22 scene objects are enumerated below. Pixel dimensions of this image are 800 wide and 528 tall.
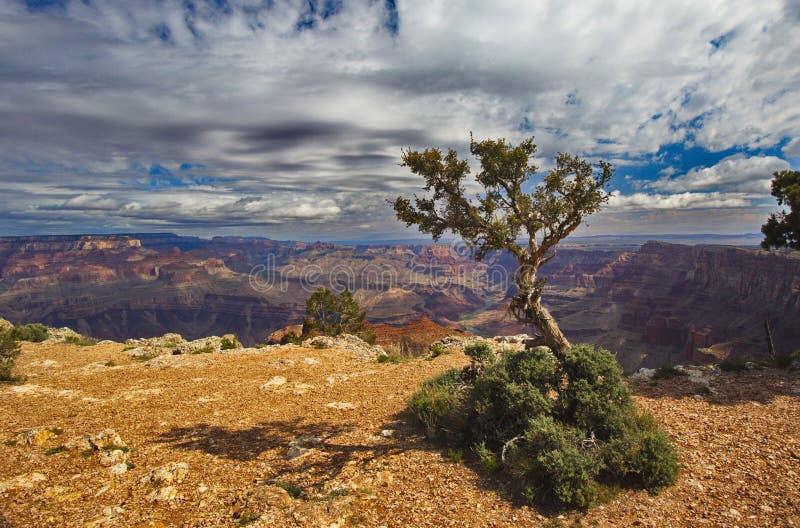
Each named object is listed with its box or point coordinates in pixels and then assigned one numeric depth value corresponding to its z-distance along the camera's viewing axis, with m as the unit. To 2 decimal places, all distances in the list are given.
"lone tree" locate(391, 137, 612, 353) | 11.23
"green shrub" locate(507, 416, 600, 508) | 7.56
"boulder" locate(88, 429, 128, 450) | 10.22
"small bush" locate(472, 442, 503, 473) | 8.80
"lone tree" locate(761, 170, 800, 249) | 17.66
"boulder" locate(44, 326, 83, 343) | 27.34
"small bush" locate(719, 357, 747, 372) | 16.41
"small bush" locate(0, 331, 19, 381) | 17.00
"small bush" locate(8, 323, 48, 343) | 26.43
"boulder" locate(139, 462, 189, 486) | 8.61
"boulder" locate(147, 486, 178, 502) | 7.91
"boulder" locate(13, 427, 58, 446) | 10.48
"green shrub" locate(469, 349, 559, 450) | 9.57
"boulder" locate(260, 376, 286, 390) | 16.65
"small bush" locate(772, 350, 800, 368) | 16.37
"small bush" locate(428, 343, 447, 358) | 22.94
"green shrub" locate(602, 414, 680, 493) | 7.98
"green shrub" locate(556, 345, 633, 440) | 9.28
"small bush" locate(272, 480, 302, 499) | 8.23
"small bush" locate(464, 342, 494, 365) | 12.53
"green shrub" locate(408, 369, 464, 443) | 10.62
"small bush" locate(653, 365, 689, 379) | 16.22
